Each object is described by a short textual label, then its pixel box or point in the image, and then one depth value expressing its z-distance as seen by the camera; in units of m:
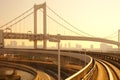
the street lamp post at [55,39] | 19.41
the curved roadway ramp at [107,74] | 26.77
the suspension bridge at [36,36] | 115.72
